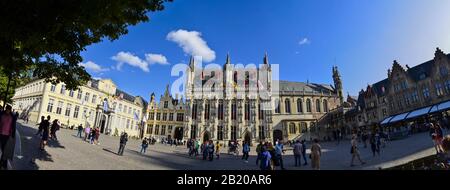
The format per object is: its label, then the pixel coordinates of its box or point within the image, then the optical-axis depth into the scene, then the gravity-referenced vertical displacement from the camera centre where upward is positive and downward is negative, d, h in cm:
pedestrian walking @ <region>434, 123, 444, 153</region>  970 +22
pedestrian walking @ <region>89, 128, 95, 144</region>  1706 -44
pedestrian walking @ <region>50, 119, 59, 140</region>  1444 +7
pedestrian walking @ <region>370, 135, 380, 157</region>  1357 -27
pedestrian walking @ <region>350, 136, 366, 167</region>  1113 -45
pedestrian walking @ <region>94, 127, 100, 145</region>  1737 -13
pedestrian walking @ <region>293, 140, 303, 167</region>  1309 -77
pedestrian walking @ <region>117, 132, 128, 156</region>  1366 -48
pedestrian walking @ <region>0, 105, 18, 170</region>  608 -8
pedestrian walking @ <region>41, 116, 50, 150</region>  989 -31
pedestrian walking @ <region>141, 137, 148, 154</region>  1650 -84
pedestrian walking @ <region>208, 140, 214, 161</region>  1703 -125
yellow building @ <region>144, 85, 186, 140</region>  5384 +345
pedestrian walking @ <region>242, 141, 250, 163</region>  1745 -114
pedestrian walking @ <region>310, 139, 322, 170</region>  1050 -81
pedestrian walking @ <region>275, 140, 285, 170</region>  1208 -91
